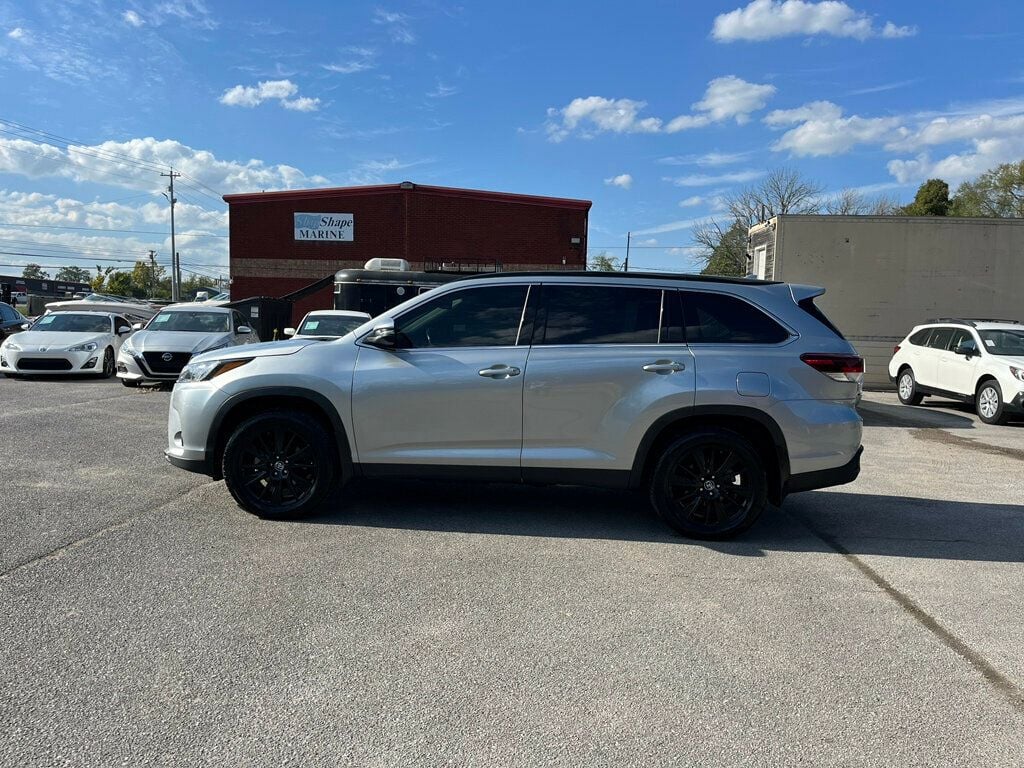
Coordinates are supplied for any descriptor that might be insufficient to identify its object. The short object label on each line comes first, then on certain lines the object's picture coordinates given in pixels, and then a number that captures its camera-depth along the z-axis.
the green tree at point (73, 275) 131.75
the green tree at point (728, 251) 51.81
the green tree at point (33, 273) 122.57
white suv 11.66
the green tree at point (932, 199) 49.78
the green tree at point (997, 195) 45.12
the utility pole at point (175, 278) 60.33
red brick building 31.05
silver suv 4.95
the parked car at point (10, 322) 19.64
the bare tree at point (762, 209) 51.59
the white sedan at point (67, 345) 13.73
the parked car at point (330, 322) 14.30
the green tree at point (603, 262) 65.93
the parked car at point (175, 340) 12.80
